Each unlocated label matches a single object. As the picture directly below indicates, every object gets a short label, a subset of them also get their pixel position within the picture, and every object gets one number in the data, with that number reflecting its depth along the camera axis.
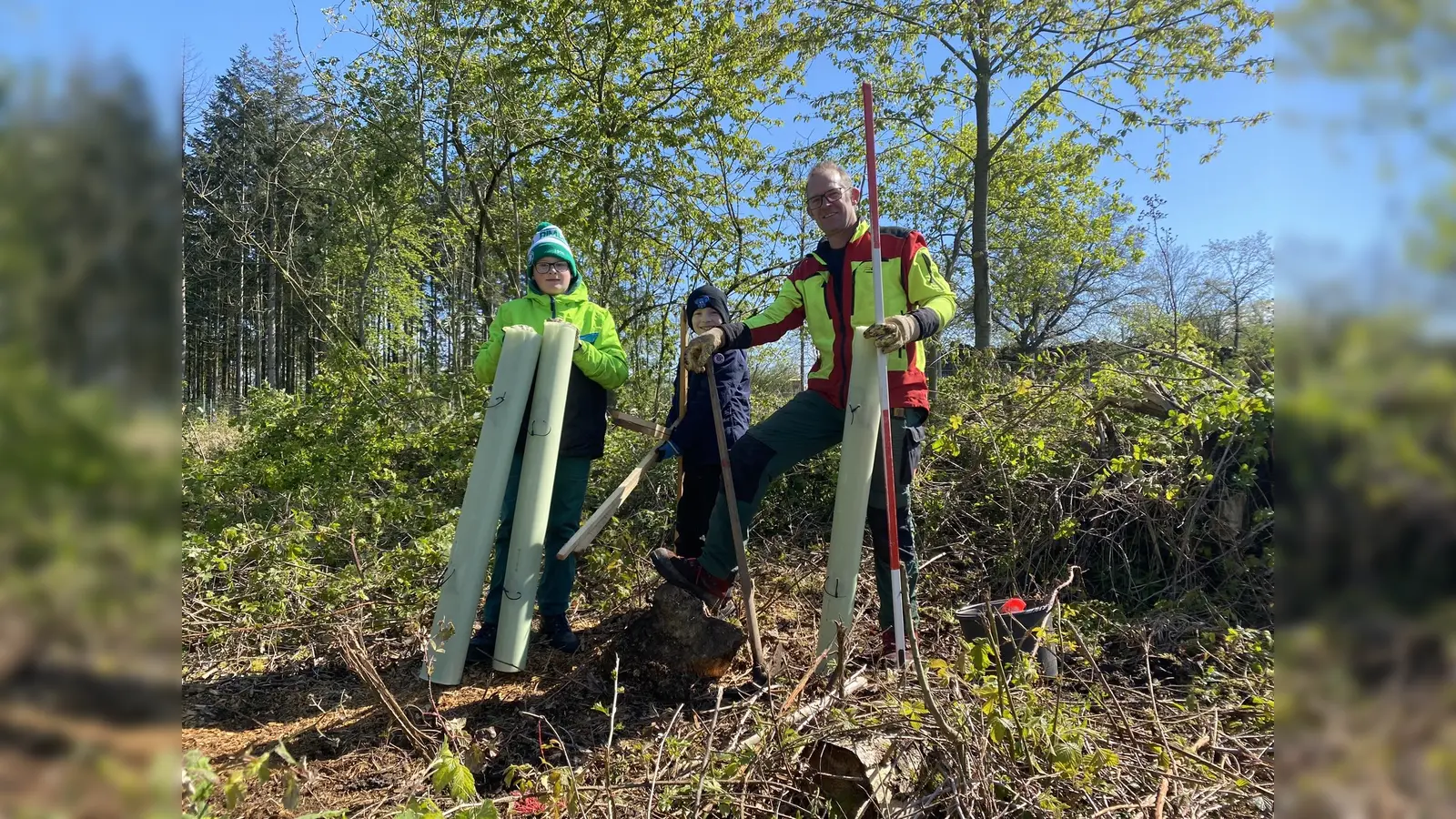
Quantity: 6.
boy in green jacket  3.40
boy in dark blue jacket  3.88
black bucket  2.76
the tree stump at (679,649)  3.12
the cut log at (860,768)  1.89
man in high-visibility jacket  3.09
